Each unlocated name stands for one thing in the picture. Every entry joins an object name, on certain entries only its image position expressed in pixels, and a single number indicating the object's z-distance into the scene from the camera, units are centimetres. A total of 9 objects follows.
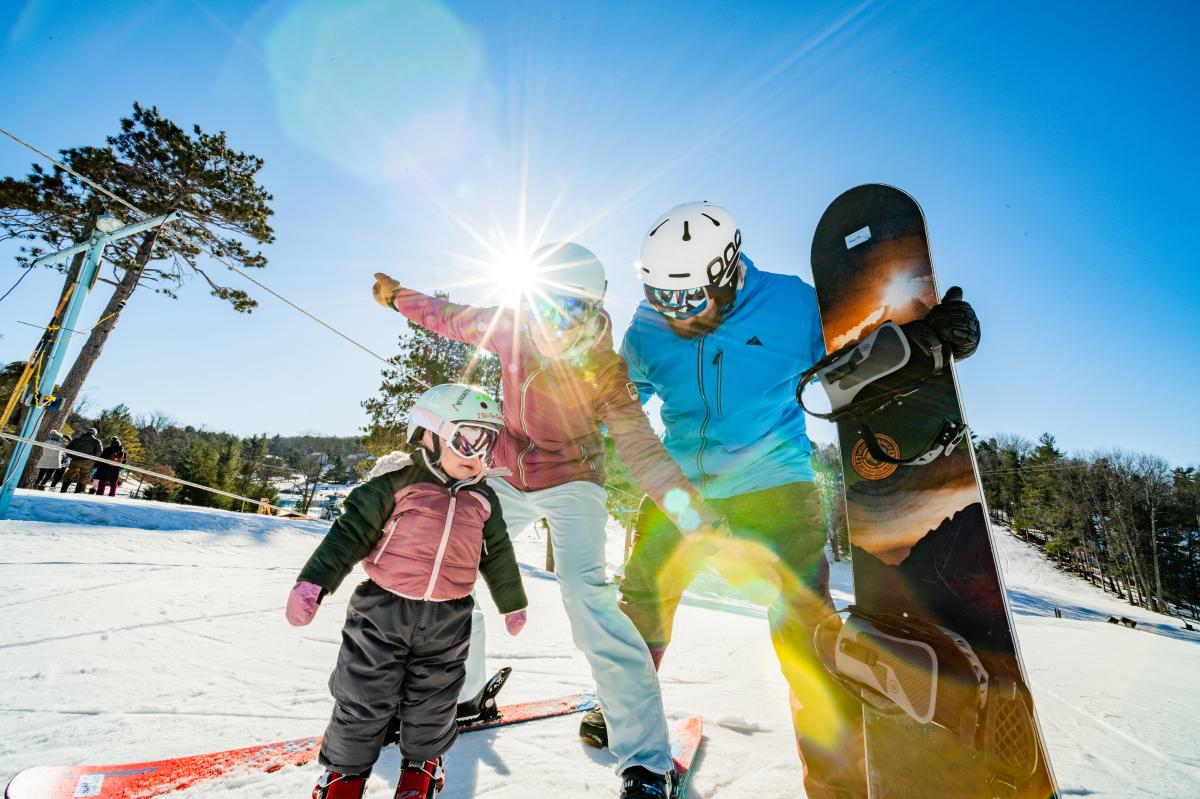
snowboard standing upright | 148
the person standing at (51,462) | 990
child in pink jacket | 170
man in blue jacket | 210
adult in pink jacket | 201
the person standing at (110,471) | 1498
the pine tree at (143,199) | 1299
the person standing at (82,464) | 1309
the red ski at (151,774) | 146
